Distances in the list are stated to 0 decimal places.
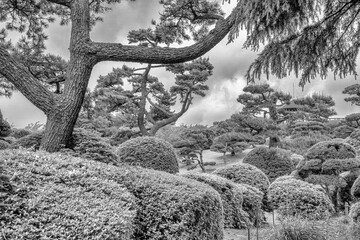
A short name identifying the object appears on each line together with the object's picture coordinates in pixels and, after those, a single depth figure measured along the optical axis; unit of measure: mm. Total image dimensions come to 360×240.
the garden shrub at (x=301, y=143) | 21341
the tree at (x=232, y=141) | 17331
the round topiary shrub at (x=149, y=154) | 8031
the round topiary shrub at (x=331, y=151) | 9977
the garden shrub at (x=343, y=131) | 24519
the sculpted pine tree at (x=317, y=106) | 29450
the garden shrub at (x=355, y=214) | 5973
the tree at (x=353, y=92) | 23453
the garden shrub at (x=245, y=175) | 9125
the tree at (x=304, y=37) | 3867
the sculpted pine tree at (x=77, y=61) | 5180
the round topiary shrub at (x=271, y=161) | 13148
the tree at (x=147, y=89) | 15875
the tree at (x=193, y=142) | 15633
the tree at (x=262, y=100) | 24500
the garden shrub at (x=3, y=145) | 8905
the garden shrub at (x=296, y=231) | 4207
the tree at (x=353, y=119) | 23359
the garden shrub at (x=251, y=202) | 7387
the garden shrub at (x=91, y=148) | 5184
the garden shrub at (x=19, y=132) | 14570
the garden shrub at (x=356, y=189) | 7019
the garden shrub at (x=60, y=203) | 2238
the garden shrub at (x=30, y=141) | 5633
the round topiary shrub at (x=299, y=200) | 7555
